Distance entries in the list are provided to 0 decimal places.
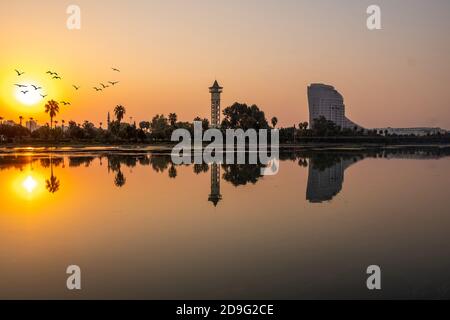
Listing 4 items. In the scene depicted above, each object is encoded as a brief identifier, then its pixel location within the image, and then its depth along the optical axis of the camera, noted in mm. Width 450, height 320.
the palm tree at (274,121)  183125
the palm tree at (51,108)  157100
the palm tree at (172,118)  176875
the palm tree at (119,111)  169375
